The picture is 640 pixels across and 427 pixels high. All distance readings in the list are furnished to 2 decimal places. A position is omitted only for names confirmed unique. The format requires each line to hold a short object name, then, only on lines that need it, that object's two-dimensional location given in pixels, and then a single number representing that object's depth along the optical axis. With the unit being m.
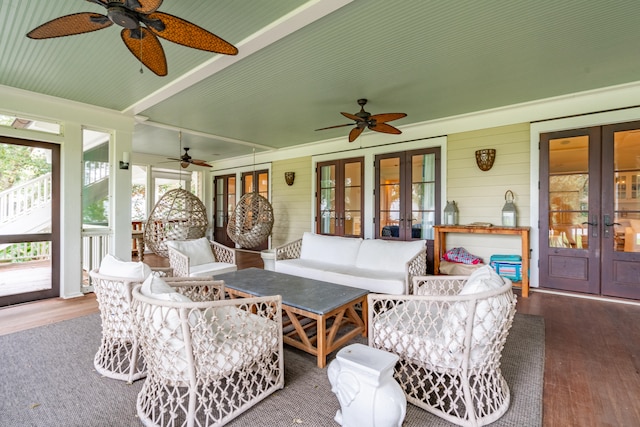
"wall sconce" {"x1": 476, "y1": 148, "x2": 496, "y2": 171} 4.79
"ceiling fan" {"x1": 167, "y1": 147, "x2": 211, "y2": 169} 6.51
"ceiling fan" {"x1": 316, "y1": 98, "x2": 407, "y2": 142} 3.78
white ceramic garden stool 1.47
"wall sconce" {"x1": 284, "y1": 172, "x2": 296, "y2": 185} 7.58
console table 4.23
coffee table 2.39
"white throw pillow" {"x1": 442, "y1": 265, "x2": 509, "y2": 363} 1.70
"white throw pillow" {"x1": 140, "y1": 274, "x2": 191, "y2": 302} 1.65
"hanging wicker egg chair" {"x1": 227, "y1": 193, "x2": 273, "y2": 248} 7.15
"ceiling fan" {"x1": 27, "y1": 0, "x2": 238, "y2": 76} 1.68
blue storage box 4.46
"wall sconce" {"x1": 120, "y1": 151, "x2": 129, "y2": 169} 4.71
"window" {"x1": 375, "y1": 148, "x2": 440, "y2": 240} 5.46
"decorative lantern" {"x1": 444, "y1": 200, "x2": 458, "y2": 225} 5.04
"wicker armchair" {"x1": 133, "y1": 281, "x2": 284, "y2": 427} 1.59
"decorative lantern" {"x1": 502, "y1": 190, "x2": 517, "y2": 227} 4.55
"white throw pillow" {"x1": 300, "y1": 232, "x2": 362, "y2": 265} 4.34
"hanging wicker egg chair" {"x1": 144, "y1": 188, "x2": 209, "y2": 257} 5.62
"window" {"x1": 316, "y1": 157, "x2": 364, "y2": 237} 6.49
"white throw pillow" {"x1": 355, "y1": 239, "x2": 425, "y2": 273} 3.85
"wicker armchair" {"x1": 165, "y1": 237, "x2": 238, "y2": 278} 4.03
